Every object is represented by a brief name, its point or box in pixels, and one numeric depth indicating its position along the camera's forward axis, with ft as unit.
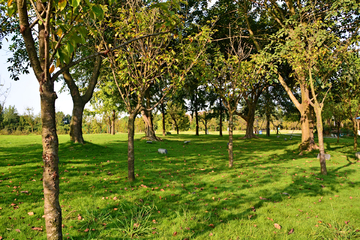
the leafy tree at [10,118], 187.83
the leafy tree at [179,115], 160.49
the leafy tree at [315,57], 31.48
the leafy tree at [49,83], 8.77
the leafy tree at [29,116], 171.01
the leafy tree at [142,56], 24.73
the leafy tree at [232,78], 36.39
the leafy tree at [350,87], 37.45
